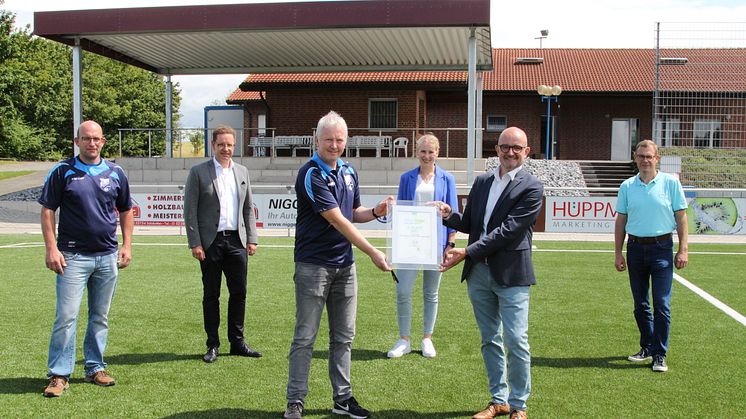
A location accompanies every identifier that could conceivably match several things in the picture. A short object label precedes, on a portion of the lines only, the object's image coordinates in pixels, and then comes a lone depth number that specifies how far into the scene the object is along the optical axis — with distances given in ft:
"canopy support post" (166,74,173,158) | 85.46
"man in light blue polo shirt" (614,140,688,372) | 20.25
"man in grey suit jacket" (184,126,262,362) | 20.71
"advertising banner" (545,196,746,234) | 53.21
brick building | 94.89
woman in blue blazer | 20.61
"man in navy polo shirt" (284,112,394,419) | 15.21
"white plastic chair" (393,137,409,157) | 84.68
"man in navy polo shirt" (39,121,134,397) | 17.46
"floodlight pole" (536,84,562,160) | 94.43
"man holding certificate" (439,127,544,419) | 15.42
